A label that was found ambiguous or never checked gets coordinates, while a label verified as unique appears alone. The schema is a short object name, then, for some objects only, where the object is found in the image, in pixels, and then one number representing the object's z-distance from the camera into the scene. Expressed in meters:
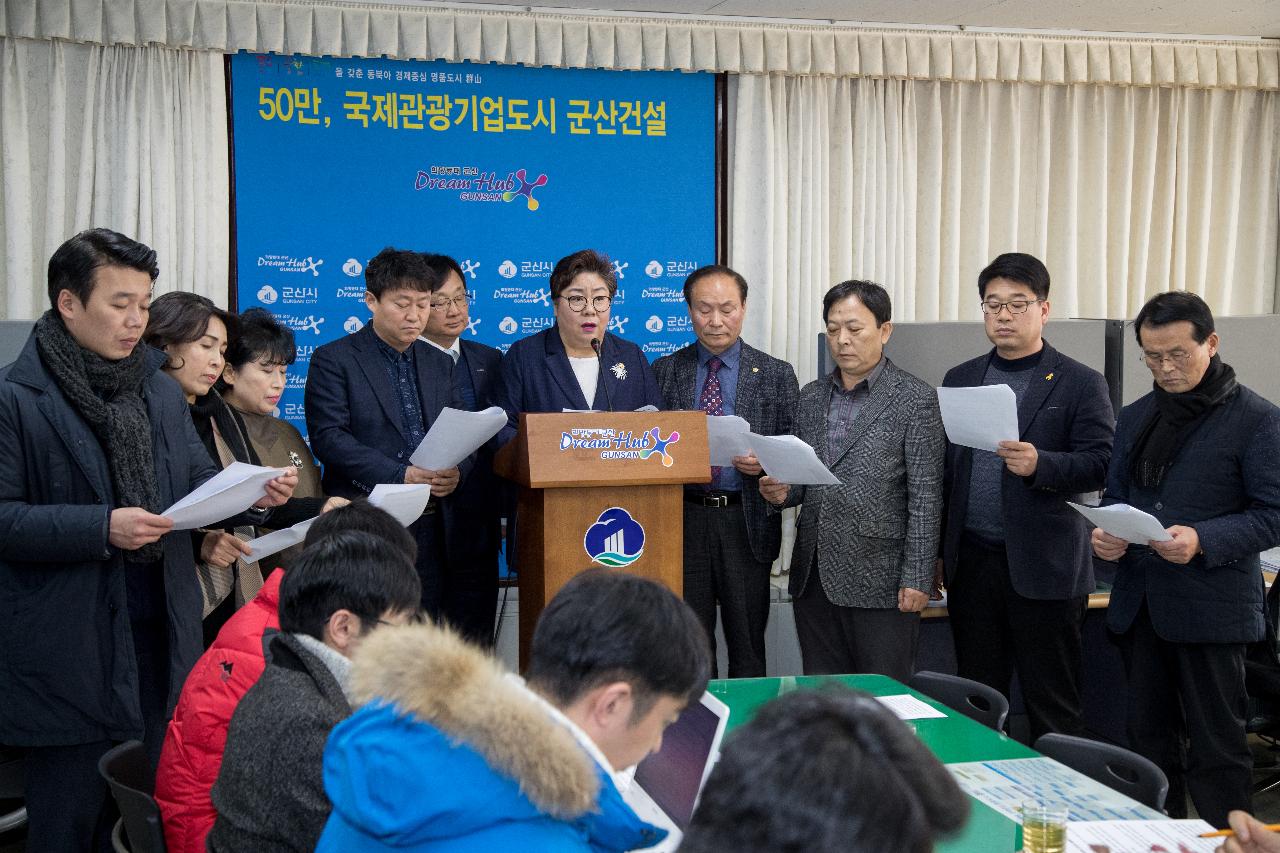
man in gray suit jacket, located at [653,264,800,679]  3.90
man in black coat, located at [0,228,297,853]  2.54
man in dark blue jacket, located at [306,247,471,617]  3.74
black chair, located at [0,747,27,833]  3.62
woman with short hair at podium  3.81
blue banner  5.29
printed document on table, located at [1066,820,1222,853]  1.86
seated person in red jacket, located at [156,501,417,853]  2.06
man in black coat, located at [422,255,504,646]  3.87
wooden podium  3.18
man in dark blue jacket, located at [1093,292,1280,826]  3.02
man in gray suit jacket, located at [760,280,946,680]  3.59
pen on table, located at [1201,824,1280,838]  1.72
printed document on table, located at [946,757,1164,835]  2.07
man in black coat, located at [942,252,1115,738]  3.53
